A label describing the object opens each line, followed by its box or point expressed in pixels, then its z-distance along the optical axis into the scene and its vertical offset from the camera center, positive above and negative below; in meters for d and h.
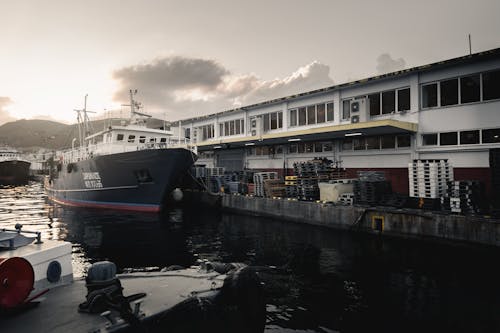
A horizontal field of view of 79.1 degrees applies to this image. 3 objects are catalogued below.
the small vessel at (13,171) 72.25 +0.94
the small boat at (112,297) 4.52 -2.24
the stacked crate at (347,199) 18.39 -1.58
